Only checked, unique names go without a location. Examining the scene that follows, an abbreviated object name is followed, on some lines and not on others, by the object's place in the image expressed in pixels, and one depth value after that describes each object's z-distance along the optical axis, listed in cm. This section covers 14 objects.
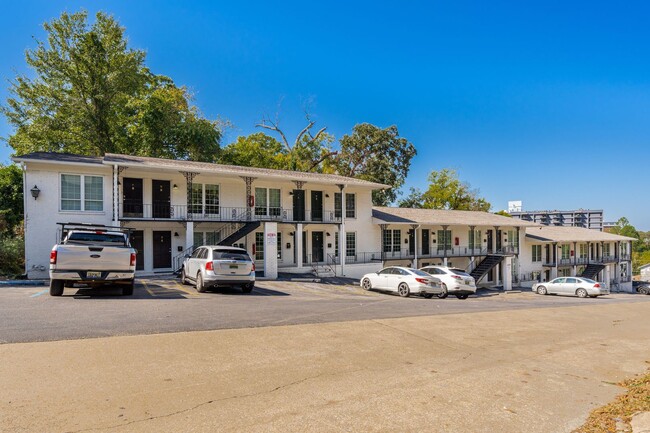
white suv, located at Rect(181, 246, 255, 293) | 1398
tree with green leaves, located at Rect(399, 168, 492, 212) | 5291
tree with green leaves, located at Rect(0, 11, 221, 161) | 3078
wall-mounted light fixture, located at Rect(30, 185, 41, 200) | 1880
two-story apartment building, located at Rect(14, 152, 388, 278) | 1923
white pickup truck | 1106
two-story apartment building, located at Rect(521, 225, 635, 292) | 4056
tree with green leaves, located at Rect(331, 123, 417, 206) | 4872
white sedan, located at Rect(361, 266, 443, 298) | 1845
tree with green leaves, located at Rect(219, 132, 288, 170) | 3781
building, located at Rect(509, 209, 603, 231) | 8269
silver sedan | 2786
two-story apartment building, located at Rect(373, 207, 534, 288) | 3169
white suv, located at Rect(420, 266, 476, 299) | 2042
